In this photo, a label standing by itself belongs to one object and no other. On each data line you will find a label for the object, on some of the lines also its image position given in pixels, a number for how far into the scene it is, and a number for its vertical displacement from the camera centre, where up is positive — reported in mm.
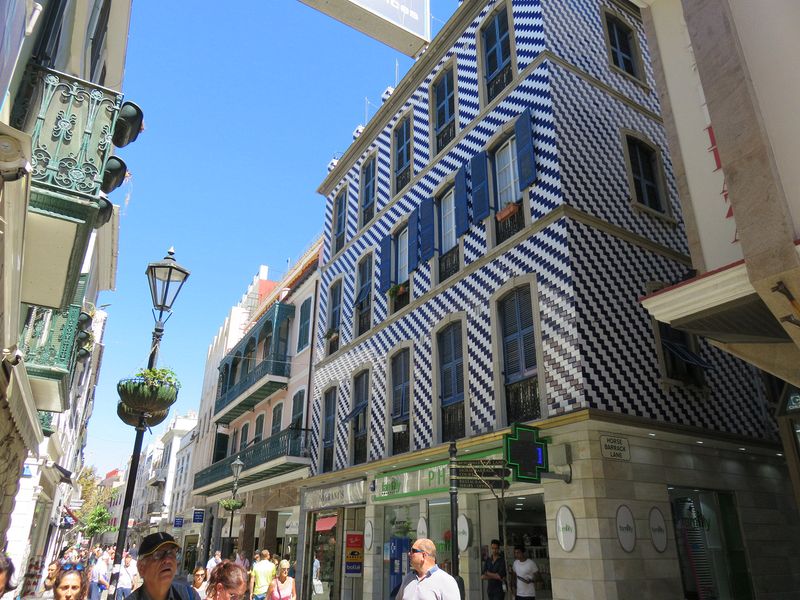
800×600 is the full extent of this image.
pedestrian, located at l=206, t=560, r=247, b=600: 4218 -298
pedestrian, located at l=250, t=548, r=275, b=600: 11234 -714
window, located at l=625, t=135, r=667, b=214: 13508 +7939
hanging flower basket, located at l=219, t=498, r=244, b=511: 19092 +1088
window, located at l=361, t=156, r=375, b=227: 19820 +11120
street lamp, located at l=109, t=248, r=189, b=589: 7879 +3130
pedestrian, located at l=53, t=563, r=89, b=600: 3535 -261
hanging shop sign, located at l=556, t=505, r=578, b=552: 9539 +150
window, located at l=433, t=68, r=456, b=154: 16031 +11133
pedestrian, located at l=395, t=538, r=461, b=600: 5457 -355
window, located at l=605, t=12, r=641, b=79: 14938 +11828
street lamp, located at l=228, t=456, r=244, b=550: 19000 +2130
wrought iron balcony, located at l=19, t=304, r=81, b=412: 10320 +3192
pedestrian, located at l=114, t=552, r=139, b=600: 14298 -997
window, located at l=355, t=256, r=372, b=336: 18406 +7033
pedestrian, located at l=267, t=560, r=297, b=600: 10055 -775
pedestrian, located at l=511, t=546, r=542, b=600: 10172 -588
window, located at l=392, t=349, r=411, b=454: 15031 +3363
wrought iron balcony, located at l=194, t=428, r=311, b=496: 20281 +2753
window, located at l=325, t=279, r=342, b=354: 20359 +7339
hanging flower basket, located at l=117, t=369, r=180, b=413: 7676 +1794
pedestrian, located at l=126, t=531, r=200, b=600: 2971 -148
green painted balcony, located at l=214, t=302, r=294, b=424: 23875 +7240
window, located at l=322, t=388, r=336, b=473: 18891 +3322
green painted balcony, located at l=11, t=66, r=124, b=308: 5852 +3567
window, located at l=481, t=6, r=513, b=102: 14156 +11154
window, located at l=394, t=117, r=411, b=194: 17875 +11124
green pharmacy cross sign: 9430 +1300
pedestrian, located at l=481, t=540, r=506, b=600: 10664 -593
